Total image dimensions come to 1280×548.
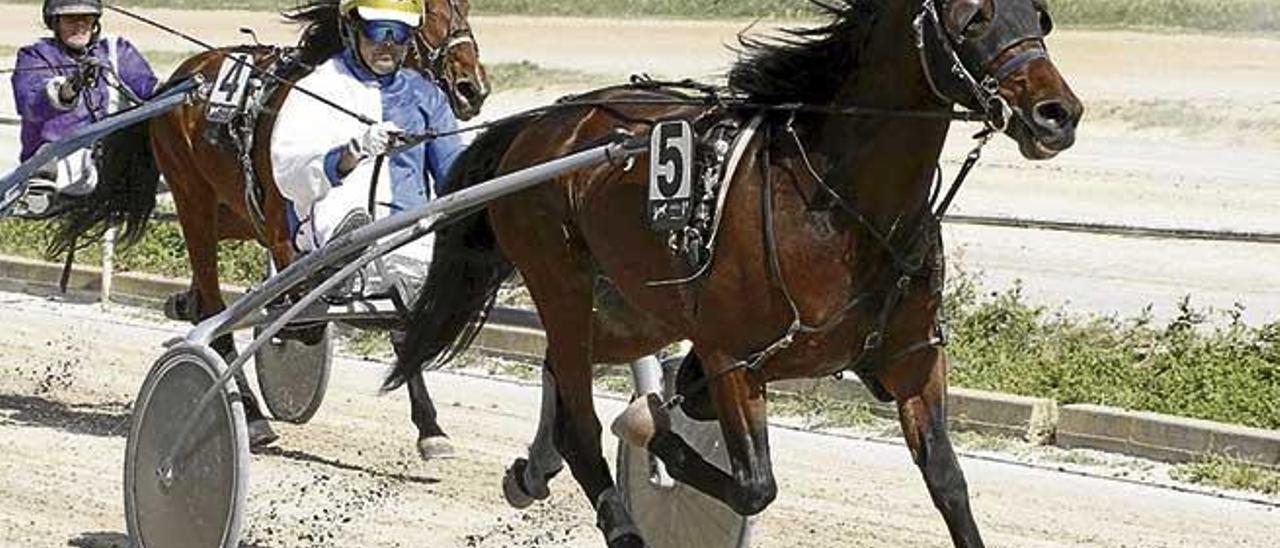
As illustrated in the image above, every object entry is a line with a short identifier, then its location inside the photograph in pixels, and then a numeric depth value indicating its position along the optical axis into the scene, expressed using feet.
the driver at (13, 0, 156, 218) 54.25
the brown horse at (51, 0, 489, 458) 44.63
